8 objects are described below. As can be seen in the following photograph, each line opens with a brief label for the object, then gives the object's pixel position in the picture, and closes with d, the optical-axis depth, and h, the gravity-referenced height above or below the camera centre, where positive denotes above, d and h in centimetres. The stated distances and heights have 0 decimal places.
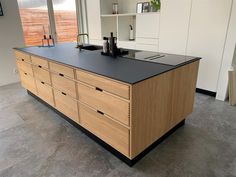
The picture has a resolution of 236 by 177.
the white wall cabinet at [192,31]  276 -7
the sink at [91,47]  297 -30
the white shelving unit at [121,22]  384 +12
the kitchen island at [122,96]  145 -61
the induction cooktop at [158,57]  189 -32
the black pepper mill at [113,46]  219 -21
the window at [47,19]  415 +22
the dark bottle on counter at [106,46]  226 -21
